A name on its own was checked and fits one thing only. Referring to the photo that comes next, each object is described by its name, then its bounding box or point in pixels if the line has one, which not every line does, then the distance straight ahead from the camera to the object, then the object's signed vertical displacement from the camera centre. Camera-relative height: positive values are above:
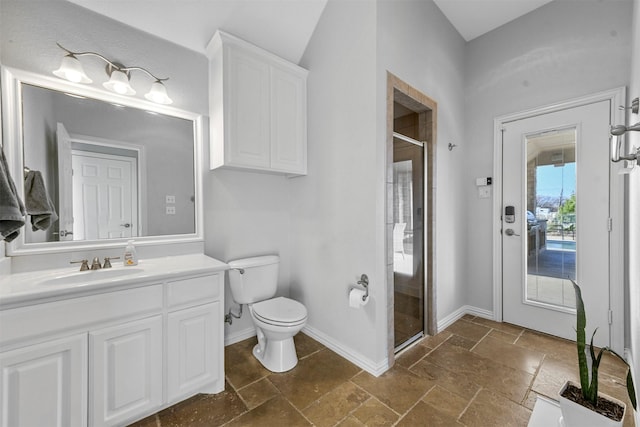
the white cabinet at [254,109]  1.95 +0.82
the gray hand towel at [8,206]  1.05 +0.02
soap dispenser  1.71 -0.30
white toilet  1.86 -0.78
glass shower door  2.20 -0.31
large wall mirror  1.53 +0.31
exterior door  2.13 -0.11
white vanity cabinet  1.14 -0.73
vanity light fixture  1.58 +0.87
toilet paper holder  1.87 -0.55
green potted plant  1.02 -0.81
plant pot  0.99 -0.84
